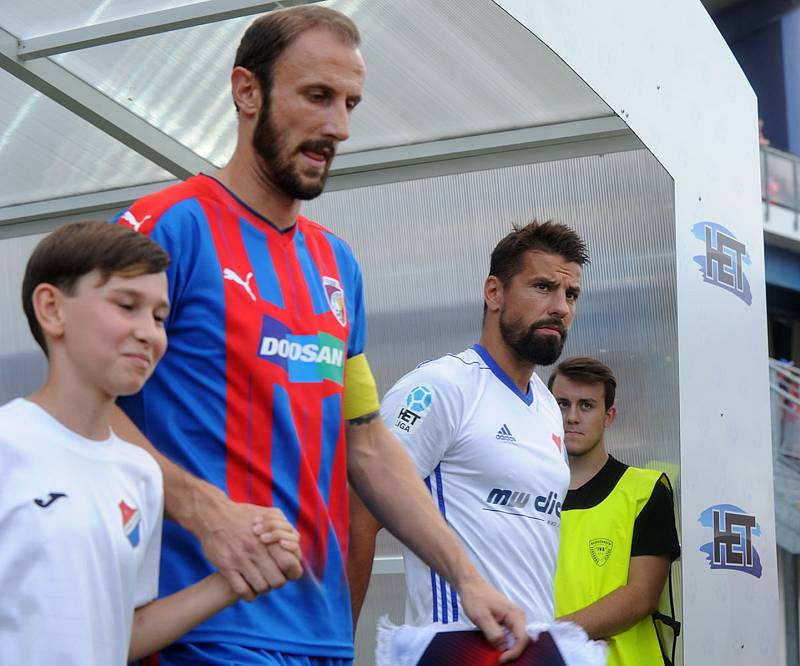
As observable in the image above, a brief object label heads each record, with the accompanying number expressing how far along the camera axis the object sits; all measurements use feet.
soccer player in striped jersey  13.41
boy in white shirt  11.57
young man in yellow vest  29.04
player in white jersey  21.74
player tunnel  30.35
